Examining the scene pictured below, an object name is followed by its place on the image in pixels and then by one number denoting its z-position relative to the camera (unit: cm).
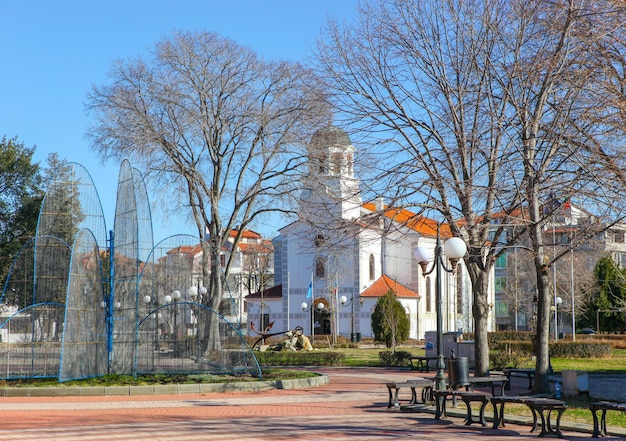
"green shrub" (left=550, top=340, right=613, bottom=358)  3838
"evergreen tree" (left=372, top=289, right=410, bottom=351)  5209
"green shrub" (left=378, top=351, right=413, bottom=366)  3294
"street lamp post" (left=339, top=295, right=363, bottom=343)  6037
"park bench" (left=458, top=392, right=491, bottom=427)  1462
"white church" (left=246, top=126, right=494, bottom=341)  6316
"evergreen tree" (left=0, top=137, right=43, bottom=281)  4850
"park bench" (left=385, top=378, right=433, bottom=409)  1772
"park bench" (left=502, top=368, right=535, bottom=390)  2198
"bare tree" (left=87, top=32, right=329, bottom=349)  3036
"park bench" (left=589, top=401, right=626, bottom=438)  1284
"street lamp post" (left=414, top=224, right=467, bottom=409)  1692
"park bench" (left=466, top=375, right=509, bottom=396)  1761
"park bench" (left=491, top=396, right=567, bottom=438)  1340
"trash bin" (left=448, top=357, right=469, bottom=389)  1767
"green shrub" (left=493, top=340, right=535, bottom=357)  3753
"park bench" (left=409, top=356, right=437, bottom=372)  3030
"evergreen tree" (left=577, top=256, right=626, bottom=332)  7050
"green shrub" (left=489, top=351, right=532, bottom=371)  2920
